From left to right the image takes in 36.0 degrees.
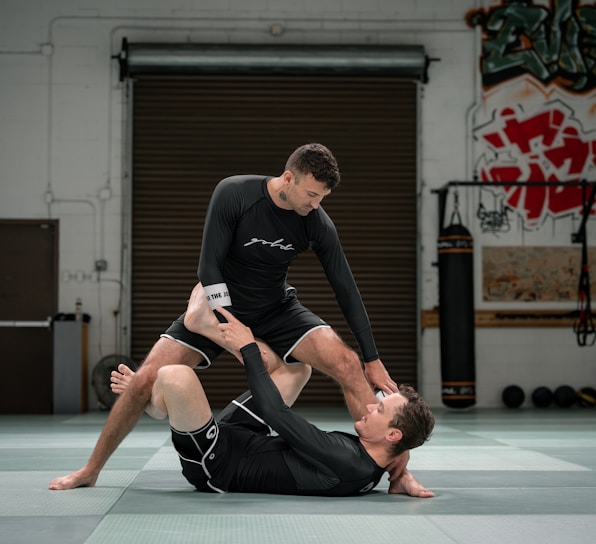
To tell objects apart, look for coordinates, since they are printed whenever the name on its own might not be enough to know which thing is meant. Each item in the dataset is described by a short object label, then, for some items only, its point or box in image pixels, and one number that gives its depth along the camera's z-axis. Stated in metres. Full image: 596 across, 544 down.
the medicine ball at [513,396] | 12.20
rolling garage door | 12.45
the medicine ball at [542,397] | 12.19
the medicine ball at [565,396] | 12.15
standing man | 4.27
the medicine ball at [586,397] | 12.16
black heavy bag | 11.16
